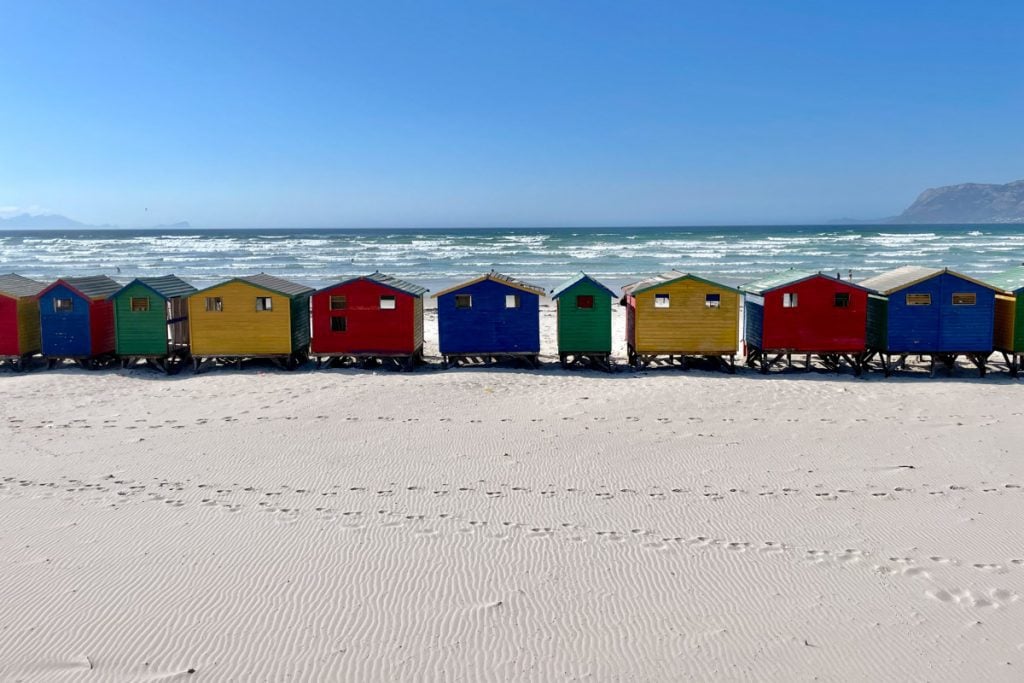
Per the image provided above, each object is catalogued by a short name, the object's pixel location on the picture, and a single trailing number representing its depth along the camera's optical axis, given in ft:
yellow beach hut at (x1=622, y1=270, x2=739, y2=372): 68.69
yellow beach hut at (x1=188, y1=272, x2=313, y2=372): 69.67
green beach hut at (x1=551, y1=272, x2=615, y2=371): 69.46
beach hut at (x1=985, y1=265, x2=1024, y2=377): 66.33
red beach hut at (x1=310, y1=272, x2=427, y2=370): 69.72
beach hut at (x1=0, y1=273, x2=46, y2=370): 69.67
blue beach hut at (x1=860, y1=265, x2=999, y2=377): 66.90
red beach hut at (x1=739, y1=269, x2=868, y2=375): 68.03
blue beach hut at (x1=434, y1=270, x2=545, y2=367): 69.82
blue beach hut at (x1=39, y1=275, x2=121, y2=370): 70.23
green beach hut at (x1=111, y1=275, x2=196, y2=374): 69.82
